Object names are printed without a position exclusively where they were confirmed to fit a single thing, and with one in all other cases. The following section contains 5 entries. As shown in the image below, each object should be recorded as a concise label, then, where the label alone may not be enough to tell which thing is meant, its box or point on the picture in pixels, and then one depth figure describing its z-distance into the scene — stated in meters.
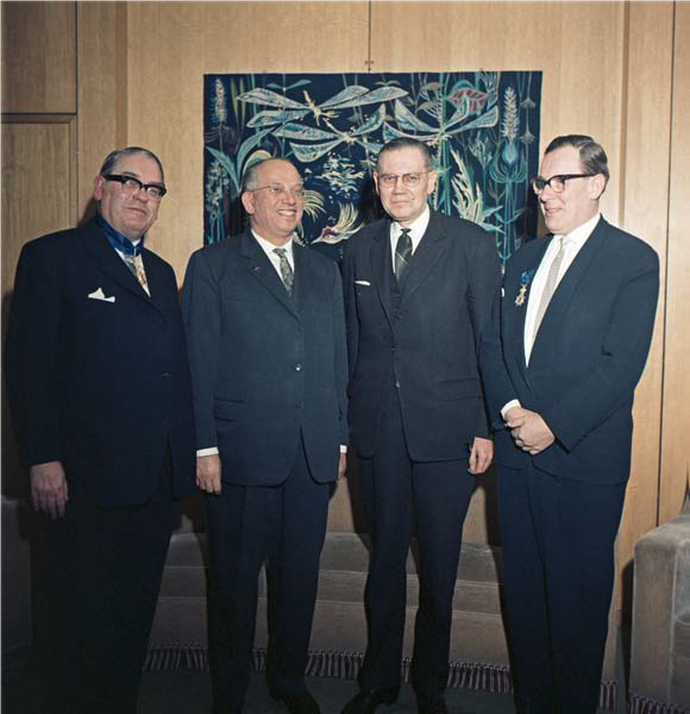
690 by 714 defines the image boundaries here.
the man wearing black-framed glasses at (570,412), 2.57
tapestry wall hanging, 4.02
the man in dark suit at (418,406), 2.96
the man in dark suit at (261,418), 2.89
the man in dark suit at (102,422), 2.50
